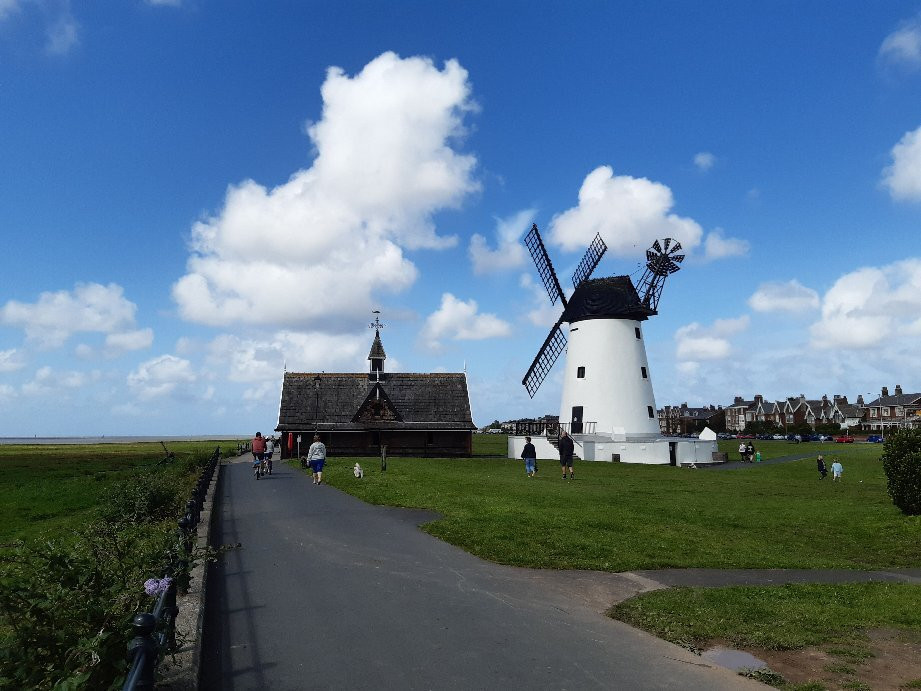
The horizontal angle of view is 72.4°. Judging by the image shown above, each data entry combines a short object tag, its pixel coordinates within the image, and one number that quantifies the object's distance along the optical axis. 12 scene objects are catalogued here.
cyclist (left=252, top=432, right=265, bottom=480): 28.17
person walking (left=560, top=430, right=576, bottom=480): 27.08
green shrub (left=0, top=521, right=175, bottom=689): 4.40
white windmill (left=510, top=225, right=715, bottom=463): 41.22
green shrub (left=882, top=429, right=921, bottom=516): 17.44
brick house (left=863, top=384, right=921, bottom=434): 111.24
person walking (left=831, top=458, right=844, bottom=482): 31.06
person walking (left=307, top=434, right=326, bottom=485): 24.34
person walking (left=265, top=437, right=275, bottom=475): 29.34
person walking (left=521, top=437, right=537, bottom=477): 29.19
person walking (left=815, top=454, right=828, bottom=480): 32.09
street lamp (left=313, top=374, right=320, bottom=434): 45.31
